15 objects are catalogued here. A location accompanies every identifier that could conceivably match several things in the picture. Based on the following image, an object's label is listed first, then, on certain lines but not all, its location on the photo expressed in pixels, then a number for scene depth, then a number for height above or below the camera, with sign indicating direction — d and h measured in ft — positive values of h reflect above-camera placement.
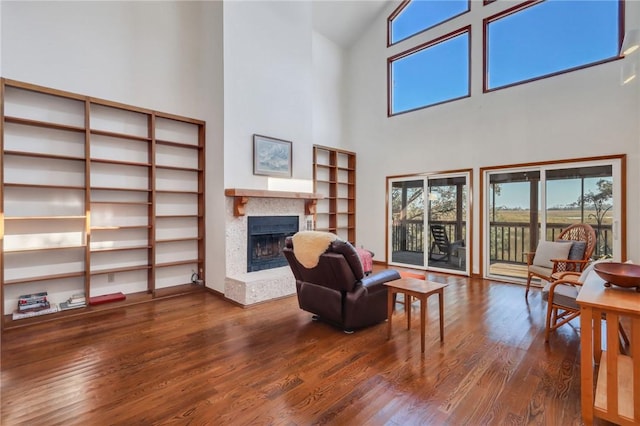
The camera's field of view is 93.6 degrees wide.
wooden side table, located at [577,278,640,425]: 5.34 -2.67
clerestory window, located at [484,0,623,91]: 14.46 +9.28
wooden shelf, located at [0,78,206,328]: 11.08 +1.00
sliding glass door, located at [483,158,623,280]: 14.34 +0.37
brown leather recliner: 9.62 -2.59
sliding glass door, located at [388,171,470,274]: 18.97 -0.54
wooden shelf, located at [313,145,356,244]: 22.34 +2.09
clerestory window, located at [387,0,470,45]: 19.17 +13.50
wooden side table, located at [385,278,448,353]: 8.66 -2.36
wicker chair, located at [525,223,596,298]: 12.51 -1.90
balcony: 14.73 -1.69
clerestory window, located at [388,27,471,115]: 18.95 +9.60
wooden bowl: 6.04 -1.25
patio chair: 19.52 -2.06
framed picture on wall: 15.53 +3.05
